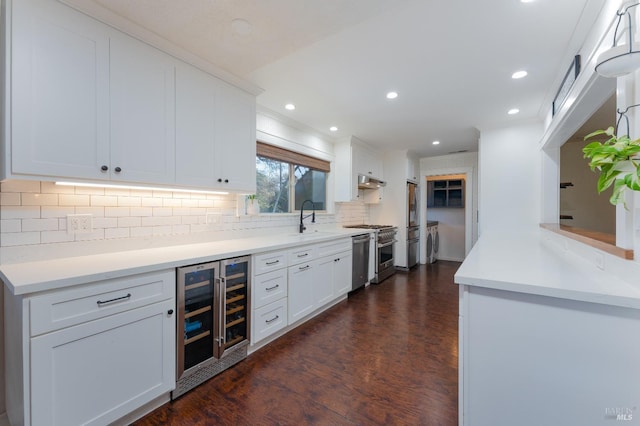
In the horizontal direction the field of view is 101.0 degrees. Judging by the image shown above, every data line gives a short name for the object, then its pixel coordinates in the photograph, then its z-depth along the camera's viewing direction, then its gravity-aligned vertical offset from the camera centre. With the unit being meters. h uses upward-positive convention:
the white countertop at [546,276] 0.96 -0.29
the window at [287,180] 3.24 +0.45
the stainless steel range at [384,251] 4.34 -0.67
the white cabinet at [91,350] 1.17 -0.70
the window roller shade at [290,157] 3.16 +0.75
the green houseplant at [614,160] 0.92 +0.19
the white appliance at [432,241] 5.94 -0.67
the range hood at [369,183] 4.49 +0.54
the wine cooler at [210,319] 1.70 -0.77
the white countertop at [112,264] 1.20 -0.30
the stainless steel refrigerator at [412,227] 5.27 -0.30
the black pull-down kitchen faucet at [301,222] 3.46 -0.14
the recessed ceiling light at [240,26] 1.63 +1.17
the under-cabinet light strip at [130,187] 1.67 +0.18
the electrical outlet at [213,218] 2.52 -0.06
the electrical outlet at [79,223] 1.71 -0.08
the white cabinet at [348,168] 4.27 +0.74
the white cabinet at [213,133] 2.01 +0.67
